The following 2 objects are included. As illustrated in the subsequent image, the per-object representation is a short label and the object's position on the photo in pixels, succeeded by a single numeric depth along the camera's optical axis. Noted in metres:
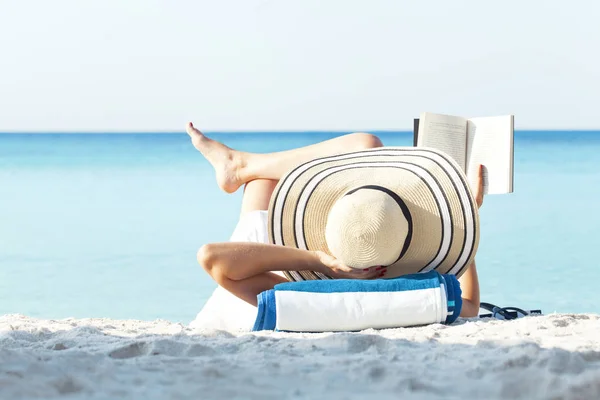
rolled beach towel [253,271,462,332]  2.68
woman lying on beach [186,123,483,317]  2.82
